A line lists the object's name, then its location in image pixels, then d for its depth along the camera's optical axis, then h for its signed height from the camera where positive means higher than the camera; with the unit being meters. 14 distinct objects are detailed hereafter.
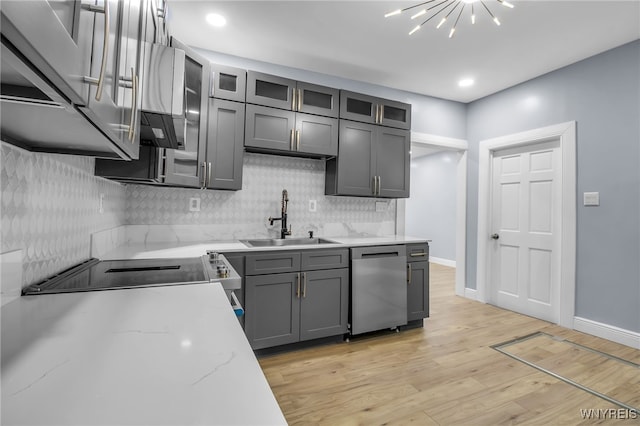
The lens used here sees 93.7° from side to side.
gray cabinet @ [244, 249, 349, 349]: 2.34 -0.64
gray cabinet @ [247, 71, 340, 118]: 2.68 +1.19
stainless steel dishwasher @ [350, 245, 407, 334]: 2.71 -0.62
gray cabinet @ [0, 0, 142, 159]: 0.33 +0.22
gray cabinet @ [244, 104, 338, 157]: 2.67 +0.81
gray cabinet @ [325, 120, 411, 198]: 3.05 +0.62
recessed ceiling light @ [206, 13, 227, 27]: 2.44 +1.64
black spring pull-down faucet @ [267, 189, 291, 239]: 2.97 +0.01
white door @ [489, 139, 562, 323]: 3.27 -0.03
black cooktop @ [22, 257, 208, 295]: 1.07 -0.26
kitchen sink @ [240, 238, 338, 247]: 2.88 -0.22
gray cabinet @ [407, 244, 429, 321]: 3.04 -0.60
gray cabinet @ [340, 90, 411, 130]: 3.06 +1.20
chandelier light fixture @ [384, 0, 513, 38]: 2.17 +1.64
